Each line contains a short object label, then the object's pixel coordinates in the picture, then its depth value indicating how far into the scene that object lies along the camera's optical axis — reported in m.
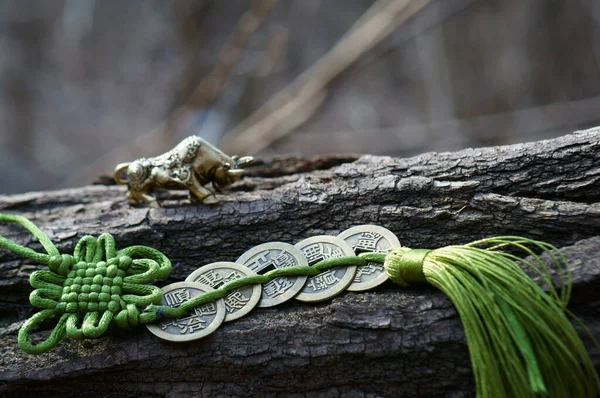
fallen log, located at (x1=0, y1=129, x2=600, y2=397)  0.60
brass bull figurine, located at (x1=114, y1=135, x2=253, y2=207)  0.66
